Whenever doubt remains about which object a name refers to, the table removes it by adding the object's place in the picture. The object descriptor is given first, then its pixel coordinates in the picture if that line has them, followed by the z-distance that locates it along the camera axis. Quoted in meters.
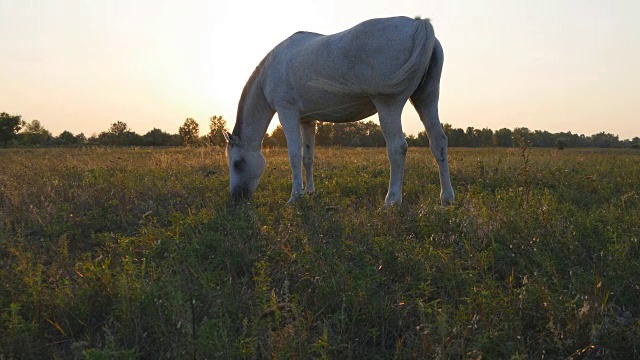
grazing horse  4.79
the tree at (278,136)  35.28
